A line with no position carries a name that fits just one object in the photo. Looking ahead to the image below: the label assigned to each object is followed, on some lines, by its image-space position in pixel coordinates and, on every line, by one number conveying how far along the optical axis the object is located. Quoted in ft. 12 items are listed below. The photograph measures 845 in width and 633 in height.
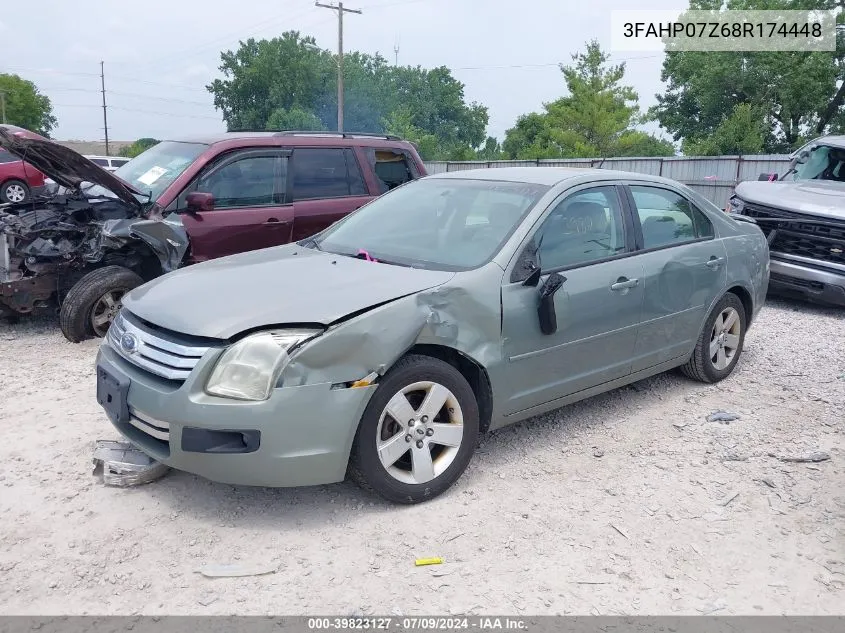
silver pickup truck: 25.93
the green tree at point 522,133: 185.78
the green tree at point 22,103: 236.63
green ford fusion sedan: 10.60
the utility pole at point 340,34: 119.24
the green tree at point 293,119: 180.86
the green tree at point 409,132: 131.57
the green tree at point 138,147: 197.72
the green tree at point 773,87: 108.58
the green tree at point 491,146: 242.41
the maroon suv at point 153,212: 20.24
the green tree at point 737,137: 92.27
